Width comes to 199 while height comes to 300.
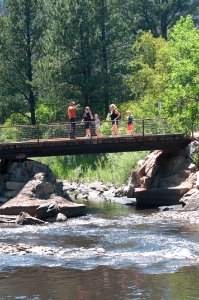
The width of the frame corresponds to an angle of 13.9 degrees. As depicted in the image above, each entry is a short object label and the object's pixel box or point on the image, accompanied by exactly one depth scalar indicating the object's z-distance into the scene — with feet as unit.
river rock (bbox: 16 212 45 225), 116.98
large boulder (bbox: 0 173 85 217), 122.62
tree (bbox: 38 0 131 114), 201.46
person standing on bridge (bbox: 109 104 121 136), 143.33
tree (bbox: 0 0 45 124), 211.20
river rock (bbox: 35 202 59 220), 121.08
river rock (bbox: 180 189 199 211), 123.65
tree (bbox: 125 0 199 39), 261.65
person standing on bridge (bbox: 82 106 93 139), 139.48
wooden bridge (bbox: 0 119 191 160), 134.72
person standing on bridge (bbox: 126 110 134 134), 143.64
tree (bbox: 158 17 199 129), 141.38
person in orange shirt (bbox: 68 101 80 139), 138.31
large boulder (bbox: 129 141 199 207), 136.46
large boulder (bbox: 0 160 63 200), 128.58
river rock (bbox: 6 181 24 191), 129.59
